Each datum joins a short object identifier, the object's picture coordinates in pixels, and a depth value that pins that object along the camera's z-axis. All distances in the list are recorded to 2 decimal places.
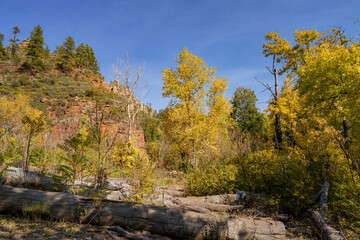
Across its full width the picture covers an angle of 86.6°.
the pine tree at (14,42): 44.39
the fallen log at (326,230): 3.43
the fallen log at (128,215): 2.90
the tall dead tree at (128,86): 13.47
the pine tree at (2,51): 38.63
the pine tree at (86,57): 45.13
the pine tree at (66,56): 40.28
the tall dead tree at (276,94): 11.27
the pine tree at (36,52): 36.56
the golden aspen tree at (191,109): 11.77
